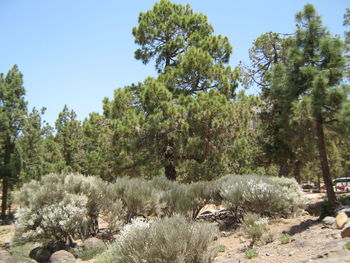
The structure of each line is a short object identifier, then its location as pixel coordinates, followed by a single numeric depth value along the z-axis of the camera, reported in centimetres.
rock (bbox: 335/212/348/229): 758
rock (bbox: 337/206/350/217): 838
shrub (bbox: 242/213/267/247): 833
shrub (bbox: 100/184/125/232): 1079
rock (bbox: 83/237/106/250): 975
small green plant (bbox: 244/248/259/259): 705
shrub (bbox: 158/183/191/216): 1155
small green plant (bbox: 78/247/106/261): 902
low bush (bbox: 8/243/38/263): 932
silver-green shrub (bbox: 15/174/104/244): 991
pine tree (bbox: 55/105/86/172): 2955
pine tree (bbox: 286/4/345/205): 953
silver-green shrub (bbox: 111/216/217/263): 566
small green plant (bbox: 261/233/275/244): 818
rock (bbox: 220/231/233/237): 1009
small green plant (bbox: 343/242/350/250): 564
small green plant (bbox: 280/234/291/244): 777
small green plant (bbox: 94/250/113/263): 708
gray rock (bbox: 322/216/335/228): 813
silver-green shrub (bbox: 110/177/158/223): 1124
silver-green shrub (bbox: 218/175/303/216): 1052
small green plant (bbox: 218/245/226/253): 816
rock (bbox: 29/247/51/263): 956
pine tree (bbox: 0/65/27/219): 2502
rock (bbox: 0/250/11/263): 924
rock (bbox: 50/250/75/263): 883
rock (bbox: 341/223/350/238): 652
